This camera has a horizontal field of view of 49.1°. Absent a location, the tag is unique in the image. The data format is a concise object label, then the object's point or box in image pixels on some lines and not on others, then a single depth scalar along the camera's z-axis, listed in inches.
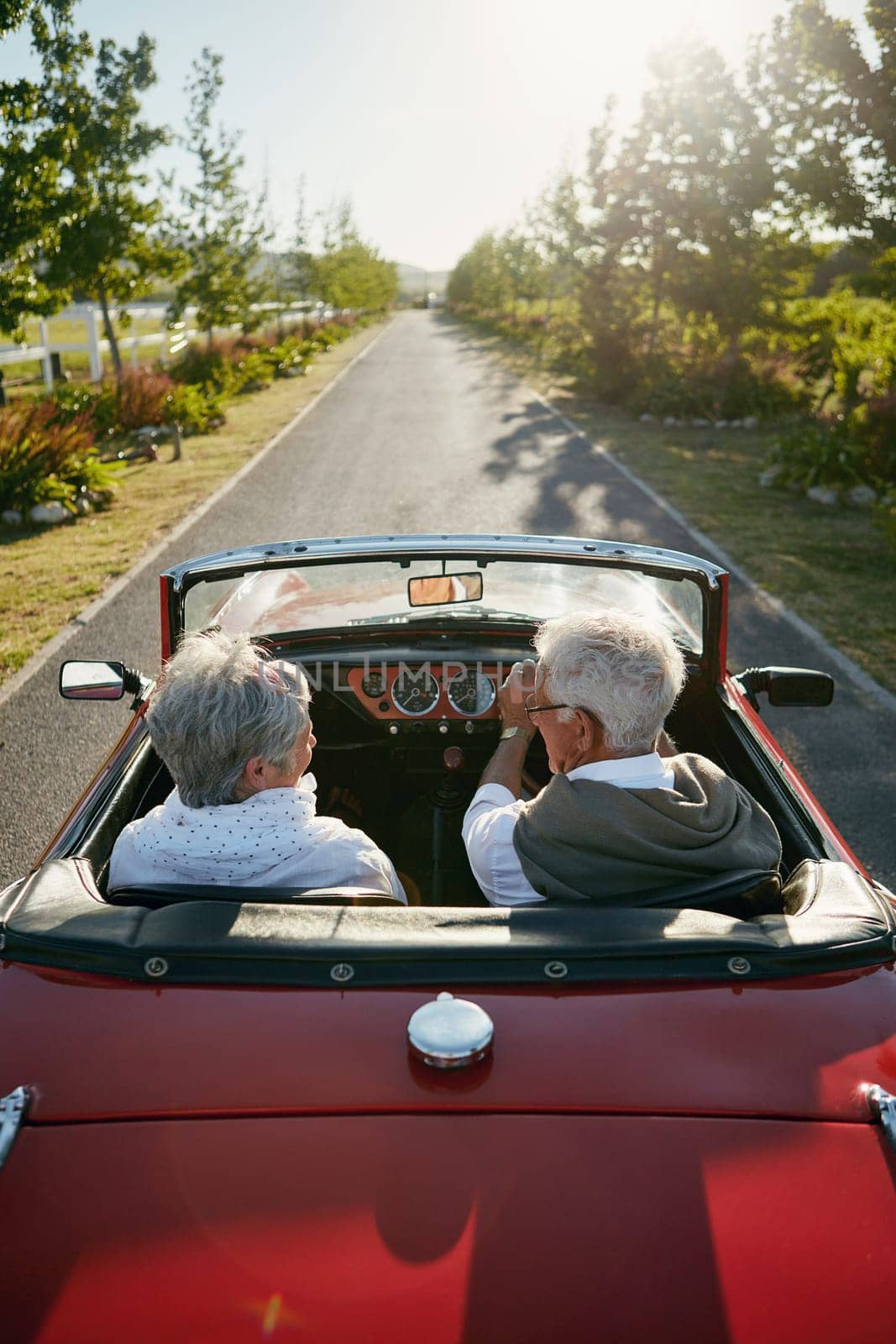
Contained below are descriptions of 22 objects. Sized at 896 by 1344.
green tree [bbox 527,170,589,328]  948.0
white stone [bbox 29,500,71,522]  427.2
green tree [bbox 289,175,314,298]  1611.7
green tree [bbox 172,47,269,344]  885.2
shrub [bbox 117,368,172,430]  618.5
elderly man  81.7
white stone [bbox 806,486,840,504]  471.5
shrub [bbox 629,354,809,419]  732.7
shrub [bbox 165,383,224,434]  652.7
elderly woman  83.7
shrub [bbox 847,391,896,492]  475.5
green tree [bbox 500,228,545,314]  1829.5
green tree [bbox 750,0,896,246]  467.2
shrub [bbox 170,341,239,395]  823.1
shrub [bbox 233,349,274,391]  943.8
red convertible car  50.0
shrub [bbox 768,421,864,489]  478.6
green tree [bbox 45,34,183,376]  663.8
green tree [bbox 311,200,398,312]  1731.1
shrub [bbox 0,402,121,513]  425.1
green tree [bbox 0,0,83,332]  447.2
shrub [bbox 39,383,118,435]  569.0
